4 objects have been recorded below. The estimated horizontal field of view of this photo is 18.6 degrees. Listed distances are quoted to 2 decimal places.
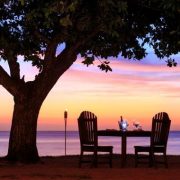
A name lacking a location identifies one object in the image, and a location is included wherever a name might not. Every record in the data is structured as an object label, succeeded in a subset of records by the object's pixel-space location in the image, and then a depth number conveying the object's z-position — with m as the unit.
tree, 13.09
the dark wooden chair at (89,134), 12.42
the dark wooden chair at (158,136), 12.40
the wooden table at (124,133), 12.42
